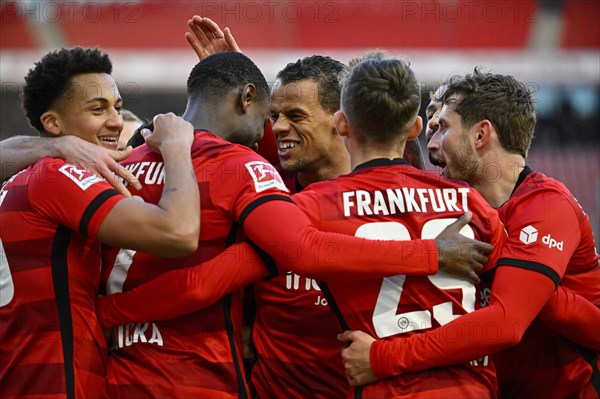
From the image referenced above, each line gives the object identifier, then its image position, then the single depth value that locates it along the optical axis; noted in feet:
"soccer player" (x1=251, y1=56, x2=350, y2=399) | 26.81
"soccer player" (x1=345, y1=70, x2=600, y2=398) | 21.22
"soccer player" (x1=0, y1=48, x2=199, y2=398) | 21.45
